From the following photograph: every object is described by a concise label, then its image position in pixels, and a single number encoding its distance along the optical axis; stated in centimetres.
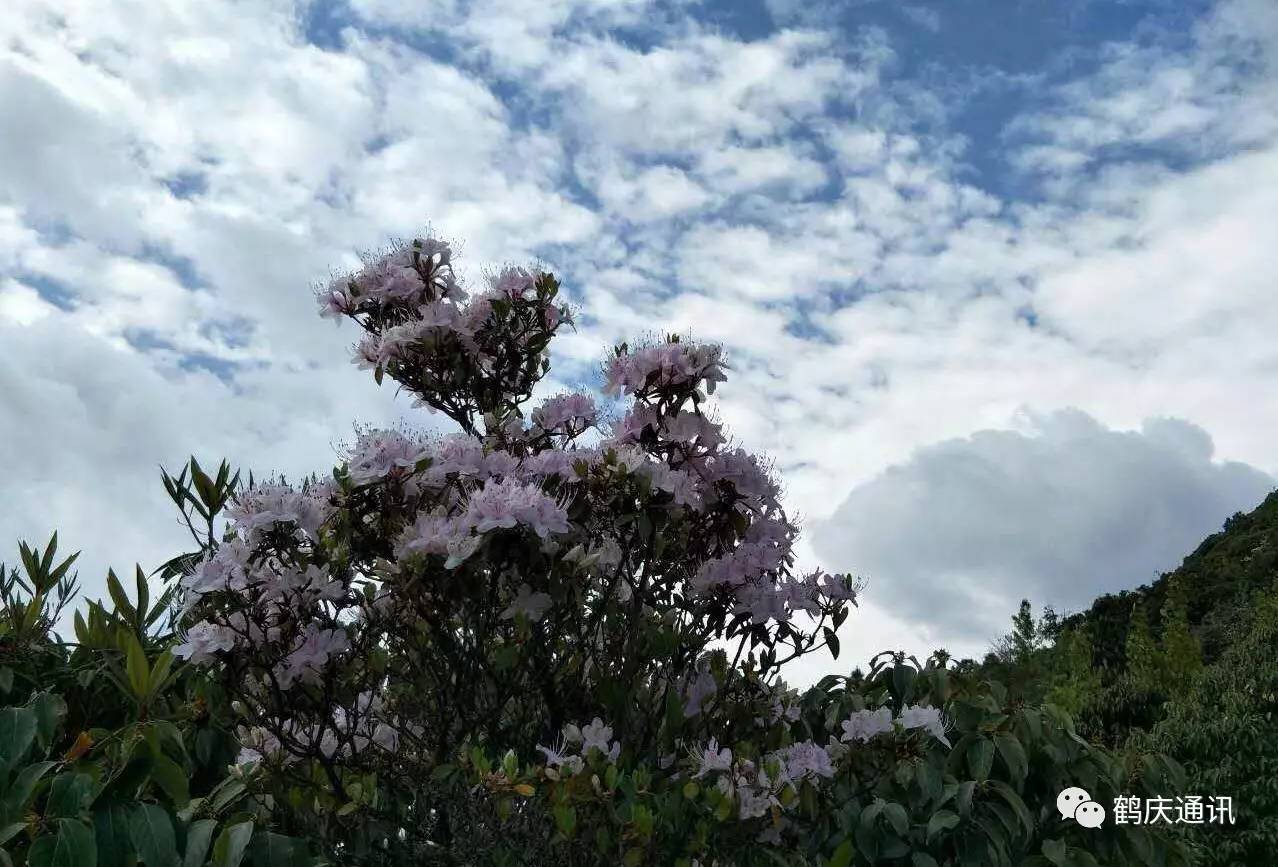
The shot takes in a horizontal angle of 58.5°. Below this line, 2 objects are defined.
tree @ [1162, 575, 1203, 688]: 1734
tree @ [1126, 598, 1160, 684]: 1759
